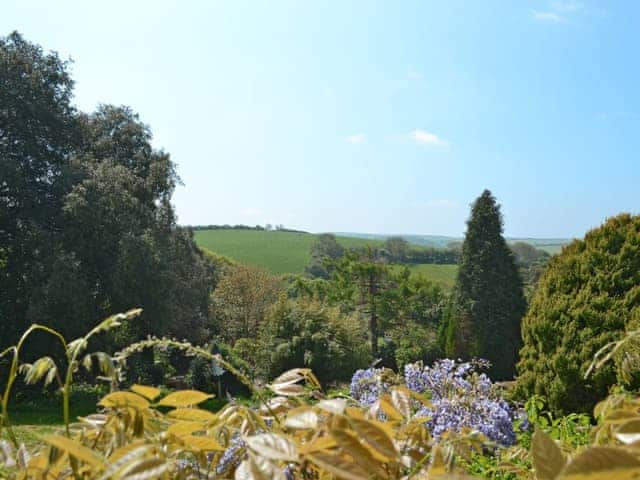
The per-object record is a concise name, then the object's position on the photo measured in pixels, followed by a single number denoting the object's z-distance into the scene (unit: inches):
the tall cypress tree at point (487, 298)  836.6
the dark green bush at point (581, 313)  227.6
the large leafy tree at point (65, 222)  614.5
